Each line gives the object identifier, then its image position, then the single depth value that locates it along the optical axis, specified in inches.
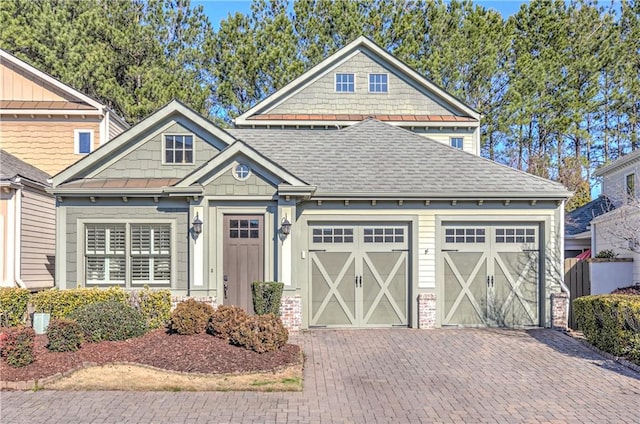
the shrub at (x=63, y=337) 328.5
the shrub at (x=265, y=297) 441.4
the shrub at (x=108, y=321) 351.9
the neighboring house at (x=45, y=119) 697.0
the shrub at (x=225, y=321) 354.0
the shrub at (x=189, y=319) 367.6
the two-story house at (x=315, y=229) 473.1
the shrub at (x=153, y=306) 429.7
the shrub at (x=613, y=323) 357.1
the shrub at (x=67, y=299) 422.9
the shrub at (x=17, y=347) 305.7
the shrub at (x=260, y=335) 332.5
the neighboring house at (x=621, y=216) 517.9
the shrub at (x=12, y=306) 415.5
